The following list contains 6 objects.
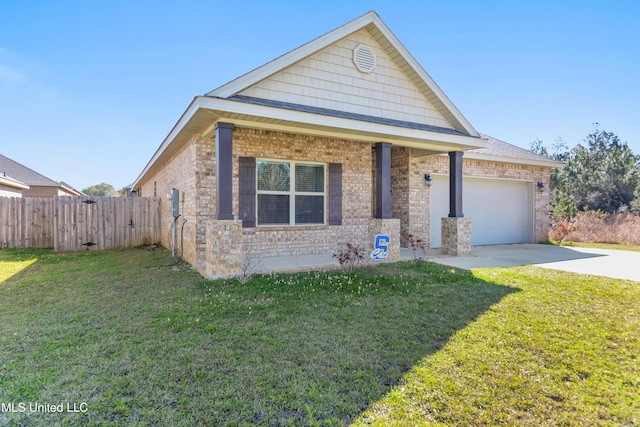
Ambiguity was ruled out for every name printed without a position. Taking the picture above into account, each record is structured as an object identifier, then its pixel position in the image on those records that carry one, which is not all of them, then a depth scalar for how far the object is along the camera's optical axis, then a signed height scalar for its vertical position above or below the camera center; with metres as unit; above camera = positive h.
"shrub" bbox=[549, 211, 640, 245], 12.84 -0.84
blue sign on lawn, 7.79 -0.94
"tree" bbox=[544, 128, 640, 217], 18.77 +1.92
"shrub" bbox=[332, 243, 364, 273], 6.71 -1.09
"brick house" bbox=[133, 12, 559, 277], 6.38 +1.50
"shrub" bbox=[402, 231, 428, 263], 9.05 -1.08
